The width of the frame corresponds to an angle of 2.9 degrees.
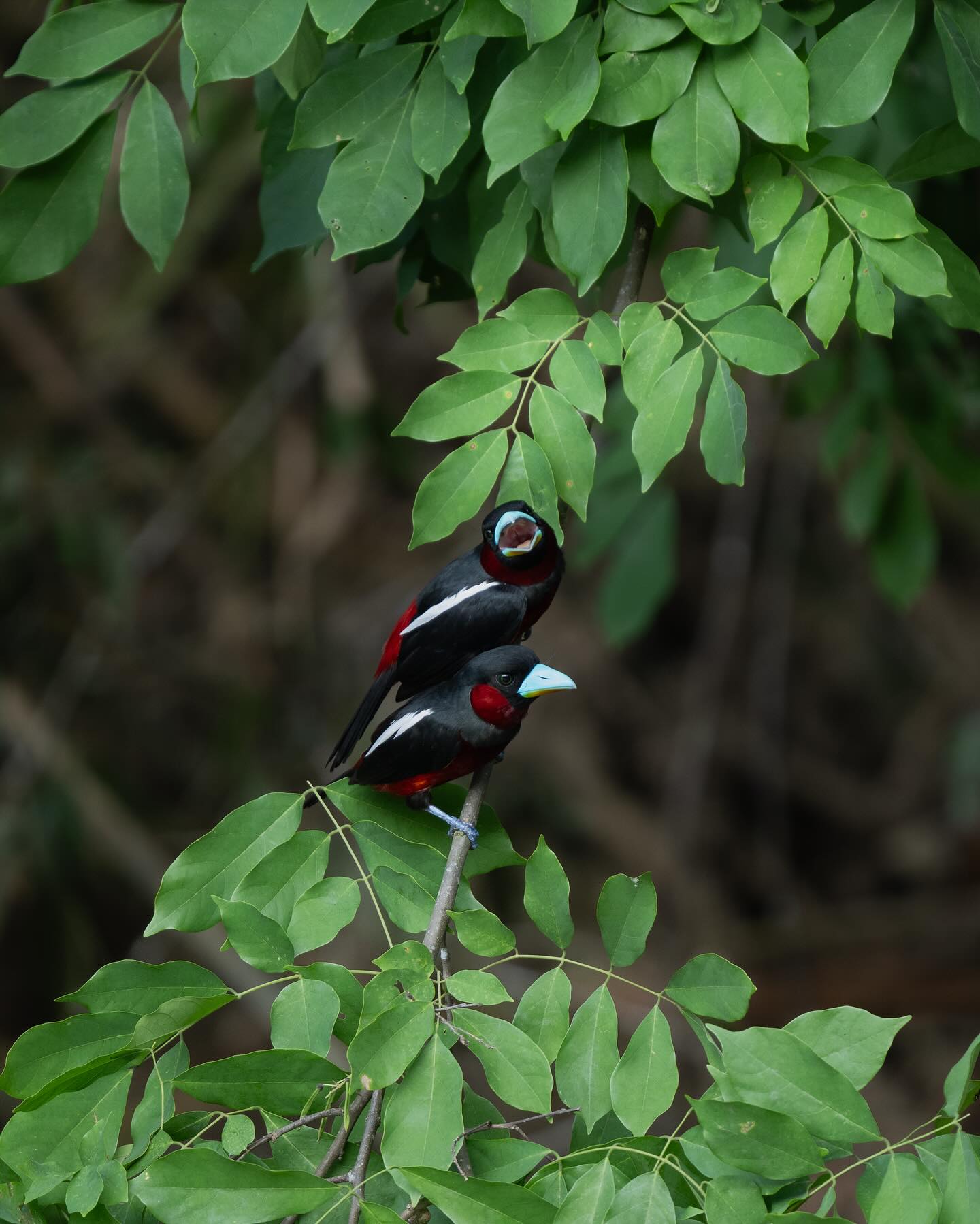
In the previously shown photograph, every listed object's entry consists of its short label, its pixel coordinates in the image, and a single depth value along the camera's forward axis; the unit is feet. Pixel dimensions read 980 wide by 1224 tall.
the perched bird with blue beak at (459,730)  33.39
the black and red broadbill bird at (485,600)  33.48
